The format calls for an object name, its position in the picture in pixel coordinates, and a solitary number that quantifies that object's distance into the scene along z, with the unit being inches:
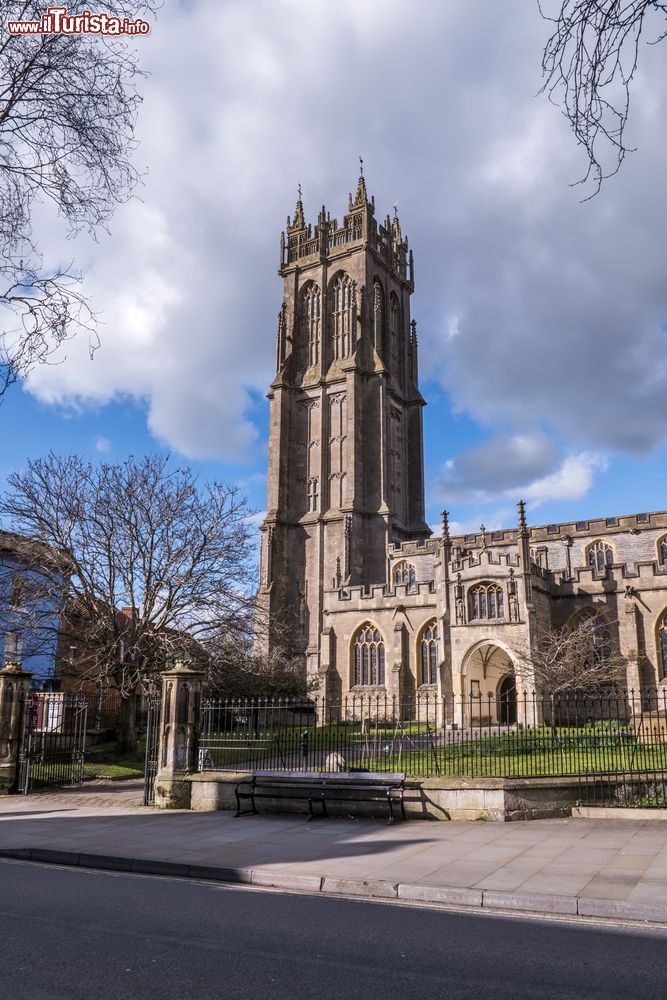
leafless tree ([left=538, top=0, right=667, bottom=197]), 190.2
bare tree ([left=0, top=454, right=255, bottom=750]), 874.1
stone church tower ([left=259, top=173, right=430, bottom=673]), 2076.8
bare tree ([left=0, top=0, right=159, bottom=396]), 321.7
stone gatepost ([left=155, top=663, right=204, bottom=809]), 566.3
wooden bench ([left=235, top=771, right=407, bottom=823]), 487.8
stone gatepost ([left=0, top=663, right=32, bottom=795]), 690.8
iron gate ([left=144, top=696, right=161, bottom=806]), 585.3
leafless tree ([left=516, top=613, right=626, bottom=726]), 1205.1
